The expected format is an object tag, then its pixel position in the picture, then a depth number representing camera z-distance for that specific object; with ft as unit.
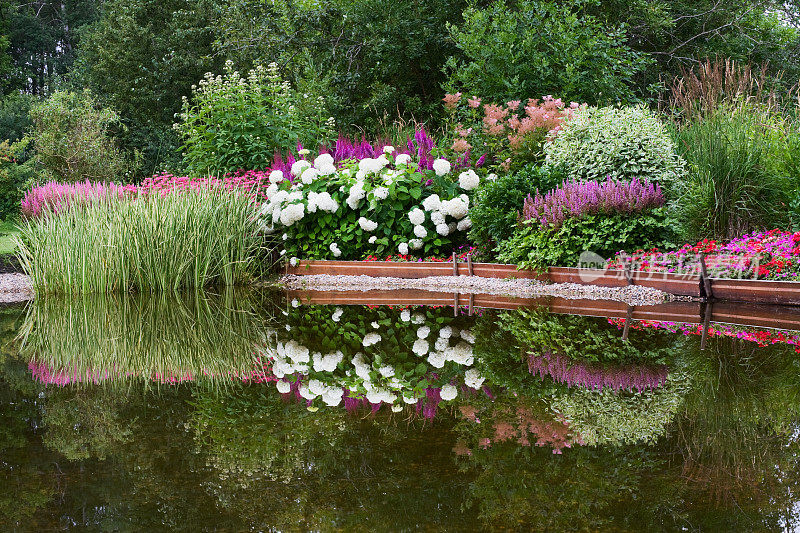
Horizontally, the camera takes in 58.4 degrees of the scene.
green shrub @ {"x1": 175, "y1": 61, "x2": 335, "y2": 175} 33.01
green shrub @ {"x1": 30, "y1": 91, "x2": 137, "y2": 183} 50.65
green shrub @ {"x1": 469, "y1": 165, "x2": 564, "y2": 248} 26.27
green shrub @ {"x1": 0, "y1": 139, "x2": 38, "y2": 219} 57.07
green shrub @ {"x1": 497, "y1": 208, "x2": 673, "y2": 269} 24.06
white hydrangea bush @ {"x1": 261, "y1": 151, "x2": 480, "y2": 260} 28.40
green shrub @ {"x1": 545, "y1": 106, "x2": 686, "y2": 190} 25.77
